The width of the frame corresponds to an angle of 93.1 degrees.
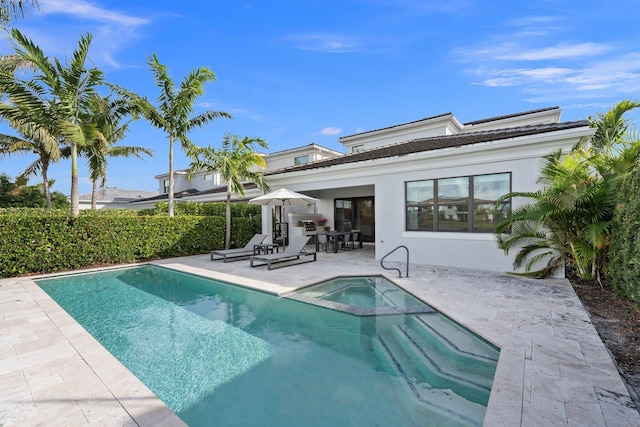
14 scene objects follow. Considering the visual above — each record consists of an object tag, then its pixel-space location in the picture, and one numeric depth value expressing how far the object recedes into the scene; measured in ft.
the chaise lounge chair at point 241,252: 41.09
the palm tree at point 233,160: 49.01
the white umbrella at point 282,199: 42.65
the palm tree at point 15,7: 25.77
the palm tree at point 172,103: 45.39
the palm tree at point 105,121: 45.03
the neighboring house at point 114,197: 112.46
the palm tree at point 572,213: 23.91
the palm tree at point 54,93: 31.50
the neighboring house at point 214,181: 72.16
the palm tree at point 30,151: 64.59
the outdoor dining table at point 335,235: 47.73
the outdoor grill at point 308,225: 58.32
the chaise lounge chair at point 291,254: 35.01
